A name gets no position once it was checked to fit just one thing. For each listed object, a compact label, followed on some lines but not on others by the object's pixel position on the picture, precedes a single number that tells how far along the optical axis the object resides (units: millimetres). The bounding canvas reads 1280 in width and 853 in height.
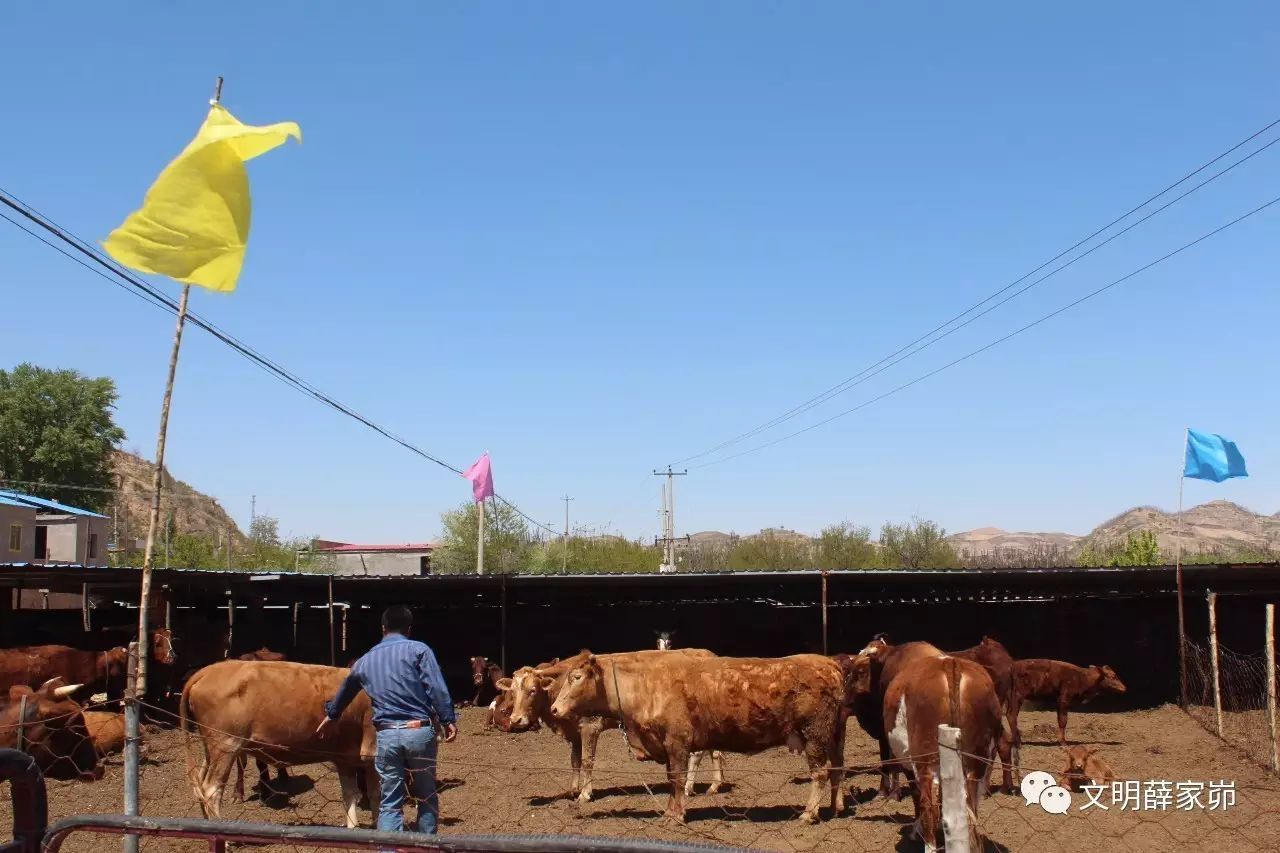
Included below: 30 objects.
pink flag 30391
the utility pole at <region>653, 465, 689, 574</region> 43688
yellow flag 6230
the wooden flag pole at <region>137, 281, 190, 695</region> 6605
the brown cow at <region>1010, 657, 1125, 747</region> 15305
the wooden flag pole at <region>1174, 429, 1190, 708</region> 16594
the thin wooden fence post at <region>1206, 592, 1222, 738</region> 15067
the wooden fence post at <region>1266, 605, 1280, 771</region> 12273
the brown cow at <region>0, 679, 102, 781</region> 9555
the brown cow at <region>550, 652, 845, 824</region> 11242
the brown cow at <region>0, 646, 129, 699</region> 15039
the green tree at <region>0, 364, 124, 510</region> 60406
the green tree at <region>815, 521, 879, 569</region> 42731
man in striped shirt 7375
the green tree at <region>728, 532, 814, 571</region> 42128
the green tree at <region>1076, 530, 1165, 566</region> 34062
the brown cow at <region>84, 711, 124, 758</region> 12110
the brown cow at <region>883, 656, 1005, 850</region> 8555
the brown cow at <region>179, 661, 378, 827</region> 9773
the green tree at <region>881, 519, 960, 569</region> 46494
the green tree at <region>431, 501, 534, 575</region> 48781
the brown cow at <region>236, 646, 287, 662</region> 16484
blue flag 19062
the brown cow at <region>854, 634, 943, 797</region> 11016
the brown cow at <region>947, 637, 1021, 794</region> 12594
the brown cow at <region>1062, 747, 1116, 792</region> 11553
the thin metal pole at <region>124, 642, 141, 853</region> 6426
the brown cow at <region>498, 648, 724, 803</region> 11709
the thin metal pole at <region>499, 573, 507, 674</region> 18969
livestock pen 10398
